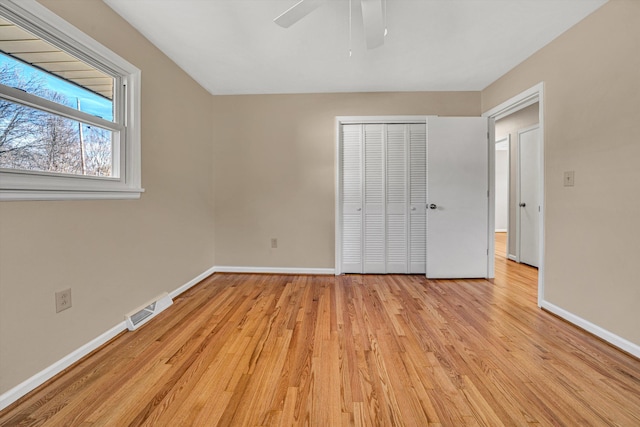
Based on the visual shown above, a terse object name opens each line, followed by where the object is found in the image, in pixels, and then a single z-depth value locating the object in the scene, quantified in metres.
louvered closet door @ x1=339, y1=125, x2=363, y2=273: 3.38
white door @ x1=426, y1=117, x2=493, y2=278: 3.17
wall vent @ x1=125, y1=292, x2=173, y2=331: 1.99
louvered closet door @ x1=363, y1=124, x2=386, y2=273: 3.36
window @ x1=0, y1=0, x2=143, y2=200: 1.34
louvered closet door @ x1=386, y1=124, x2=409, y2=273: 3.35
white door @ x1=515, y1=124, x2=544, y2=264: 4.14
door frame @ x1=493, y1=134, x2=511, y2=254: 4.41
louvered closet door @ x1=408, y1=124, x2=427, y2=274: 3.35
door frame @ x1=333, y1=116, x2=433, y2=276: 3.30
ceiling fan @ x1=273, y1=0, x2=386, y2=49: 1.54
